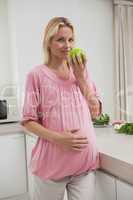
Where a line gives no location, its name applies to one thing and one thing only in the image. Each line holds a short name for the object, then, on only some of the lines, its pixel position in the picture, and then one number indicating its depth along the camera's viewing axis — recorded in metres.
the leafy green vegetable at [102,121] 2.12
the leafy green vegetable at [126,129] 1.76
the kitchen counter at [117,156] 1.09
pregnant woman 1.08
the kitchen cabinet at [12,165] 2.40
